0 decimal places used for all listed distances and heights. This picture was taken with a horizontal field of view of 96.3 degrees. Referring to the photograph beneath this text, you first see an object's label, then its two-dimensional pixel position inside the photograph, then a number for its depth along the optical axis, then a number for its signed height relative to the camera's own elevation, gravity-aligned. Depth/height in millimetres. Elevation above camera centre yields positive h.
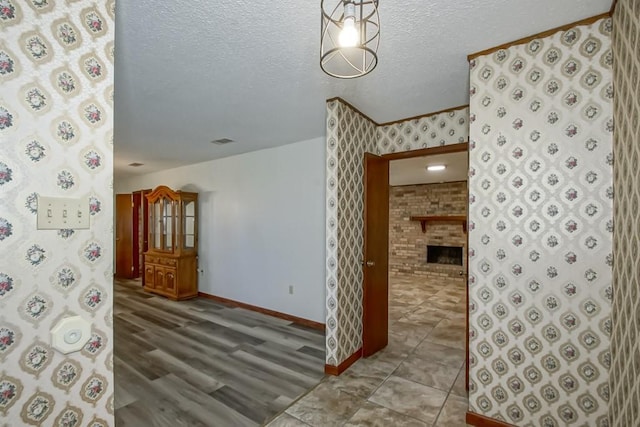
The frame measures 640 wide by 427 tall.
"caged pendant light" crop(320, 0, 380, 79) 989 +1032
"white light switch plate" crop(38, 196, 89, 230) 960 -15
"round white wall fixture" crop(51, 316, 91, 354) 962 -433
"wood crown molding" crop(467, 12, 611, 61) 1571 +1058
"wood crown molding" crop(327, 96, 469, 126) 2603 +987
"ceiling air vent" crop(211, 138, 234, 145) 3906 +961
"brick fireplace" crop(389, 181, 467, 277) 7113 -502
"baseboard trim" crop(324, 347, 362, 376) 2531 -1414
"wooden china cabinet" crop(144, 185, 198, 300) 5012 -657
